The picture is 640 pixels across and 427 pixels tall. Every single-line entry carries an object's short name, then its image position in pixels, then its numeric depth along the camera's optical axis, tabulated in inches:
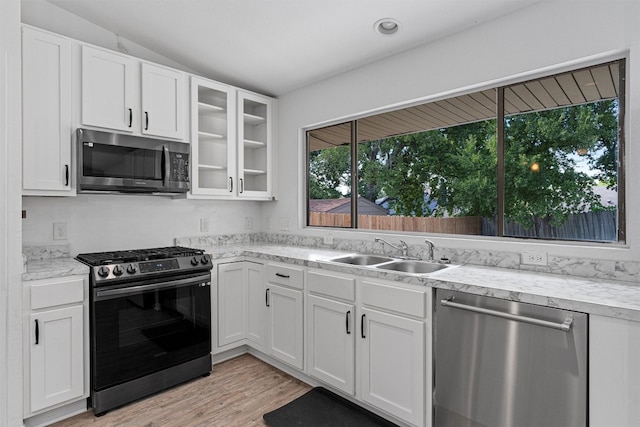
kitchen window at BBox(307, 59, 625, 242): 81.7
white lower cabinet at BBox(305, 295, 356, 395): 92.9
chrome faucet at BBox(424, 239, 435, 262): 102.1
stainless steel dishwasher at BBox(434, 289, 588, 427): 61.2
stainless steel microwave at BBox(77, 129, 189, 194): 97.7
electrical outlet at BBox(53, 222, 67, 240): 105.0
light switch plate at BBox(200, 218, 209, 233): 139.6
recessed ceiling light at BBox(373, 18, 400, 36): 95.4
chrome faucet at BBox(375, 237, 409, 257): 108.9
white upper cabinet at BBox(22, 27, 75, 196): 89.7
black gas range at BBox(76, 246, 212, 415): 91.2
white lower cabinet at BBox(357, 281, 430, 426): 79.2
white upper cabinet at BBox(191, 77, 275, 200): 124.3
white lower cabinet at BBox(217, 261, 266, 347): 119.3
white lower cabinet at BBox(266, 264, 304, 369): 106.7
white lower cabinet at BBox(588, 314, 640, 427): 56.5
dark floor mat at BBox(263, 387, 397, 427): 87.4
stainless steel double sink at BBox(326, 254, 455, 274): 98.5
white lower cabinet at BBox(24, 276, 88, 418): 82.4
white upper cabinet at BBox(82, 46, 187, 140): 99.7
